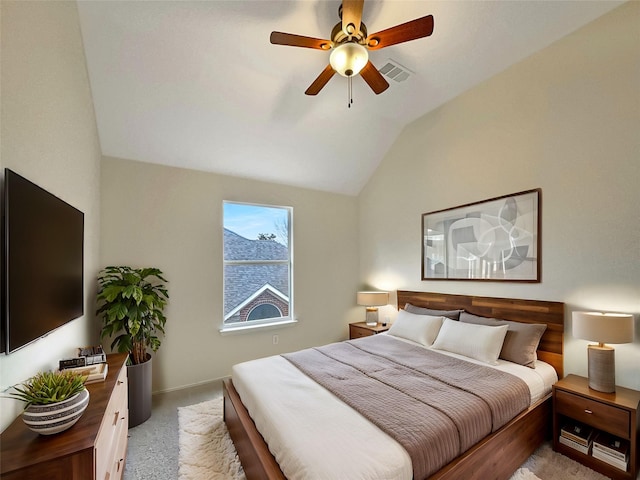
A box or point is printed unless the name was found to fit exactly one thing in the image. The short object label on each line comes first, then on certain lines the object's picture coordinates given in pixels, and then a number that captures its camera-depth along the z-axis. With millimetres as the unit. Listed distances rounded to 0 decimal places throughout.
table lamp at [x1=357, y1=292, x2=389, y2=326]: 3996
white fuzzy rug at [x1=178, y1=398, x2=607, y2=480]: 1942
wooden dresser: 992
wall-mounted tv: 1117
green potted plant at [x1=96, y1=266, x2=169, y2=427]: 2543
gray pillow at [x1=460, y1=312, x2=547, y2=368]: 2438
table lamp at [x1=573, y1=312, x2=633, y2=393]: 1979
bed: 1505
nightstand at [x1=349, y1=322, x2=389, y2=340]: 3793
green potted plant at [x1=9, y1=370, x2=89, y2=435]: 1103
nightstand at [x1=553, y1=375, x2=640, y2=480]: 1858
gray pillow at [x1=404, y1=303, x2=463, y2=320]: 3127
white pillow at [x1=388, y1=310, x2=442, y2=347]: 3006
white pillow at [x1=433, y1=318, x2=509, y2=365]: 2486
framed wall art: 2705
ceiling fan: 1737
